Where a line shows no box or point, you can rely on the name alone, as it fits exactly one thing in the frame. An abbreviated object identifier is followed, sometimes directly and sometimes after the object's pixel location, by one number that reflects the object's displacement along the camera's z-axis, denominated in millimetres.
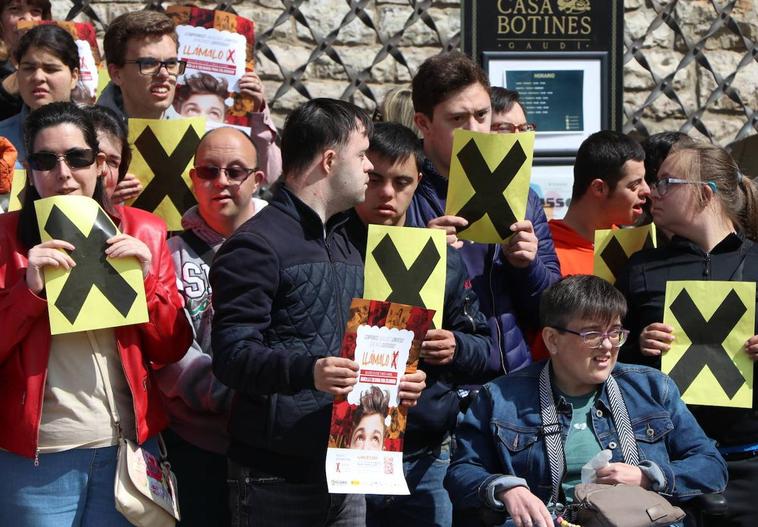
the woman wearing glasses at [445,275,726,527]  7068
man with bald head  7429
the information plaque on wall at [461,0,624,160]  12121
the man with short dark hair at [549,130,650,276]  9288
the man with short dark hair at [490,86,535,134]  9377
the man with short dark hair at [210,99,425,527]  6370
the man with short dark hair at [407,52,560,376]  7811
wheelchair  6861
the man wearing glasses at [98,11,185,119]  9098
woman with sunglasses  6561
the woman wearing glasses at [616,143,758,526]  7899
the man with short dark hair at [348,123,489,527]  7102
